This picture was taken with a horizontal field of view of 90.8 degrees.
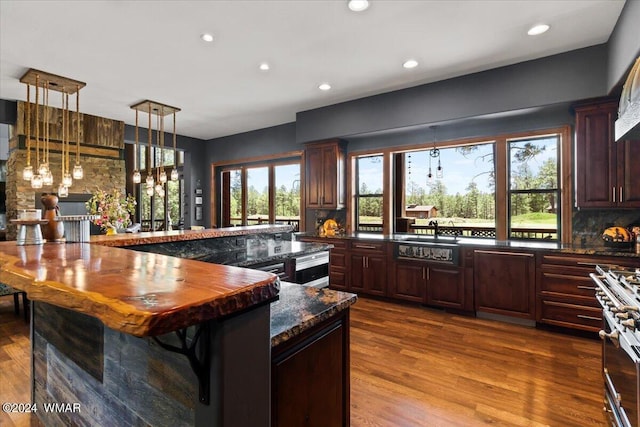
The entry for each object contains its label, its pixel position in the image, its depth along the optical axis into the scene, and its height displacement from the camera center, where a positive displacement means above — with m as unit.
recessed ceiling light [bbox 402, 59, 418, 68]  3.50 +1.69
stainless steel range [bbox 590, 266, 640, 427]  1.35 -0.63
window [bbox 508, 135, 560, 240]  3.97 +0.31
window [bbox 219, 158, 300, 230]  6.36 +0.47
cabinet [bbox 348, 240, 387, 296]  4.48 -0.78
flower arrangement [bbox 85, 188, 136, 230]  3.62 +0.07
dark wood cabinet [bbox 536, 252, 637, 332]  3.15 -0.82
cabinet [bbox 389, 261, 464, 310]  3.92 -0.93
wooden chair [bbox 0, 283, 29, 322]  3.78 -1.02
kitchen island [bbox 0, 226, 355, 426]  0.68 -0.31
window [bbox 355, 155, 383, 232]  5.25 +0.34
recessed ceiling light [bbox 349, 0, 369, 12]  2.49 +1.68
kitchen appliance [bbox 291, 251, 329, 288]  3.24 -0.60
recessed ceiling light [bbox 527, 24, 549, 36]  2.84 +1.68
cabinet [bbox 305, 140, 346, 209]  5.18 +0.68
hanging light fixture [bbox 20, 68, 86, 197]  3.37 +1.63
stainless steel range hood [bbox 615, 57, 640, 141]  1.60 +0.56
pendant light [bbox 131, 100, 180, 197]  4.19 +1.69
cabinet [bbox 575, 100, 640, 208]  3.14 +0.51
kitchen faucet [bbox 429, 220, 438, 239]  4.53 -0.18
